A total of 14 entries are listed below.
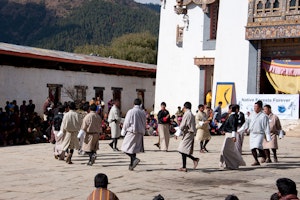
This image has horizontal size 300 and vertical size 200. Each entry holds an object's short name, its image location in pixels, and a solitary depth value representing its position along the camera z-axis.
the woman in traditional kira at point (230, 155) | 11.91
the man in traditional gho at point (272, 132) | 13.20
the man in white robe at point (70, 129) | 12.40
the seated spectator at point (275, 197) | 5.04
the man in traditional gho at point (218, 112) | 23.55
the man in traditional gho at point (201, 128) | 15.40
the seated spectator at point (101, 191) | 5.56
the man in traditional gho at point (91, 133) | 11.93
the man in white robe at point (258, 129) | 12.48
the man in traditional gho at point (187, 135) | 11.19
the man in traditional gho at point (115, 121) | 15.41
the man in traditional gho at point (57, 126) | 12.99
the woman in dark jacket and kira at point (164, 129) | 15.82
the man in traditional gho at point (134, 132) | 11.13
